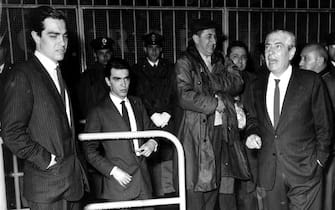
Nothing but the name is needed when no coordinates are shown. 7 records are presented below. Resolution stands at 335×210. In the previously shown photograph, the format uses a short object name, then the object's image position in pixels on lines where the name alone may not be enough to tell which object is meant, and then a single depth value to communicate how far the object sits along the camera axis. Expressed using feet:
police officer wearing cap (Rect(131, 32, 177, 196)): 14.43
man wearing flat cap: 10.99
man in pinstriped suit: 7.00
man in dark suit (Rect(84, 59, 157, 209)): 9.71
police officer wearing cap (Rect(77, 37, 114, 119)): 15.07
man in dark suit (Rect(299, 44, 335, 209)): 11.69
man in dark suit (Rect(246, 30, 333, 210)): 9.46
